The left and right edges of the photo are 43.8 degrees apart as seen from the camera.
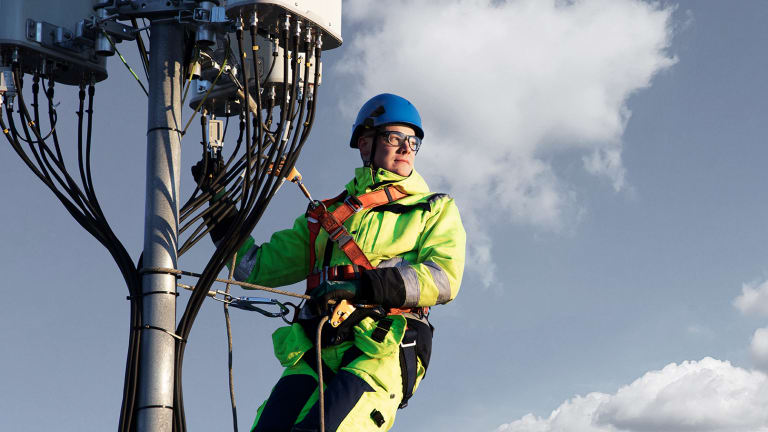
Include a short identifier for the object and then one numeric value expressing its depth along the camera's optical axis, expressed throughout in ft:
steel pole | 17.54
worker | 16.07
